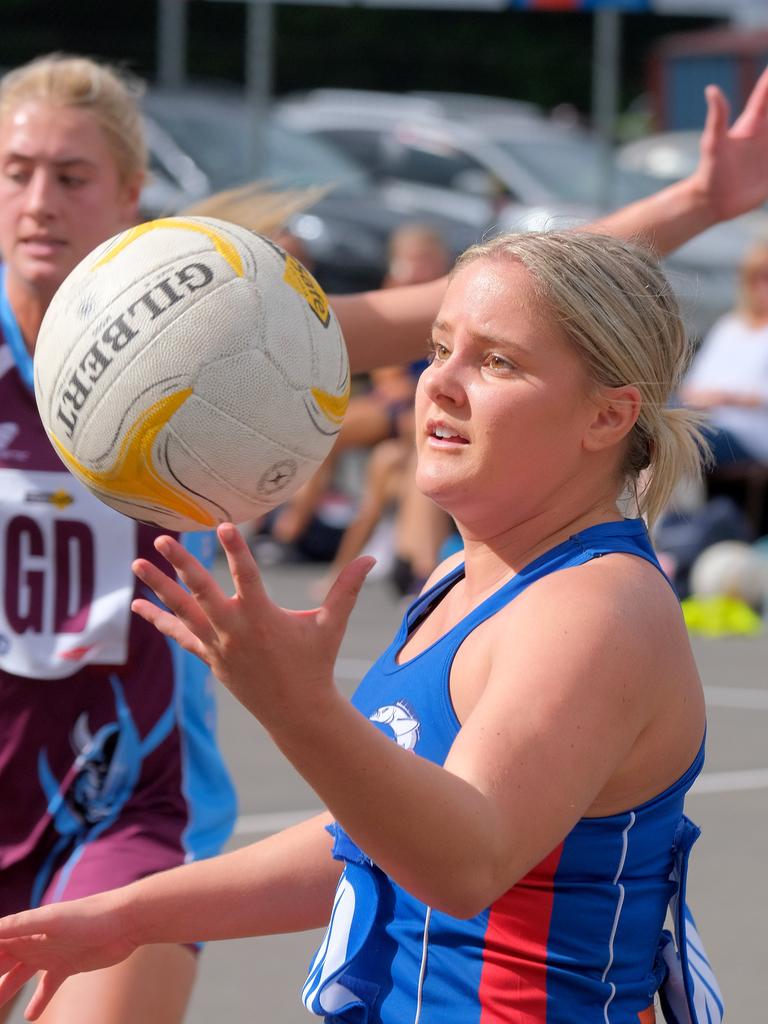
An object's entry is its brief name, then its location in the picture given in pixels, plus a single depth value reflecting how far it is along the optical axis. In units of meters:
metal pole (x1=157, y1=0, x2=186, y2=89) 23.06
